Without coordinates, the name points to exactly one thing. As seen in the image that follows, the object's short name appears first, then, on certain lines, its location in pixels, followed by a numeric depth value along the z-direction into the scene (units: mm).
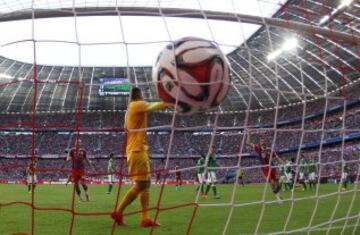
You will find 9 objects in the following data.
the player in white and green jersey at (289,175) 15109
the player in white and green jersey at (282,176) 14720
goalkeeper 5477
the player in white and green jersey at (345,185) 15128
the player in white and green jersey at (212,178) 11926
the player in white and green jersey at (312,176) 16642
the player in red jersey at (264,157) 10641
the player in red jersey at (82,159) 10831
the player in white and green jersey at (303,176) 15508
